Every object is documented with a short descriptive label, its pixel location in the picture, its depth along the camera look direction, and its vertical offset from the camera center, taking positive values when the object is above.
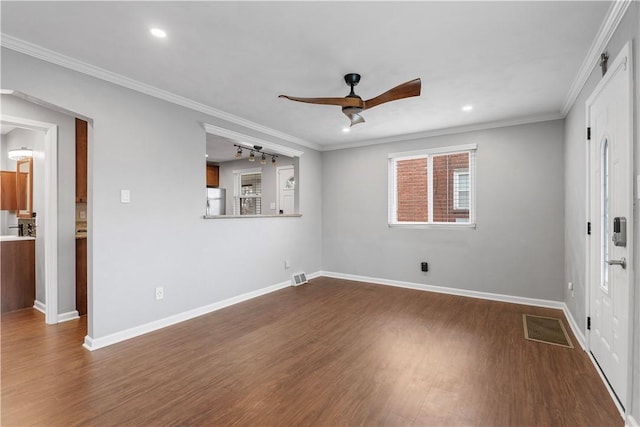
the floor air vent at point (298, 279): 5.27 -1.15
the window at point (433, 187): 4.70 +0.42
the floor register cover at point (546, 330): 3.00 -1.23
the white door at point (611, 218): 1.88 -0.03
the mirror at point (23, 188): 4.54 +0.37
